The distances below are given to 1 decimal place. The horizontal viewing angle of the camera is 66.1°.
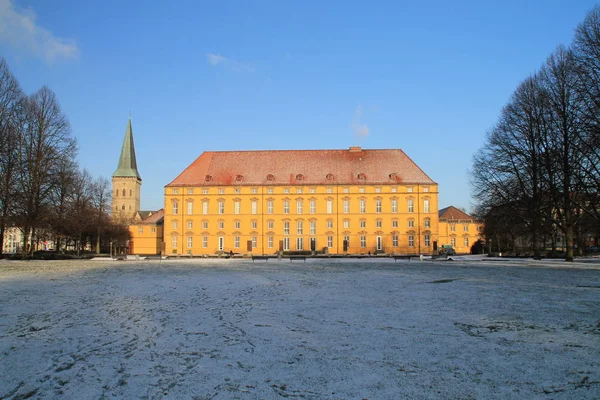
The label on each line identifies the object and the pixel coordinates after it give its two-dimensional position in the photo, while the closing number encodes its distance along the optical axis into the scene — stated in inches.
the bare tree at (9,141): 1257.7
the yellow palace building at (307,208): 2687.0
